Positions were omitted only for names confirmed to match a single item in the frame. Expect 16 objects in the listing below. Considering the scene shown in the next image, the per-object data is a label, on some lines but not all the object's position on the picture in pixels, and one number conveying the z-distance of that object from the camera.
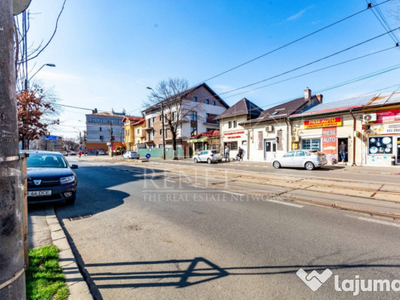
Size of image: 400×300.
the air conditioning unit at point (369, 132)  16.63
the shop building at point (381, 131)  15.71
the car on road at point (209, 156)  23.98
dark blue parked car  5.44
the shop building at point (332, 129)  17.45
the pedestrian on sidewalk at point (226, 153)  26.09
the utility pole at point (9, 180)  1.12
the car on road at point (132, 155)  35.45
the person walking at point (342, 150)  18.02
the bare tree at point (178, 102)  31.86
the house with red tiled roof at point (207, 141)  31.56
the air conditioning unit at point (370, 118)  16.23
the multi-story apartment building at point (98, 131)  69.88
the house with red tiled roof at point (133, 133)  49.52
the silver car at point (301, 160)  14.88
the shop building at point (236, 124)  26.47
